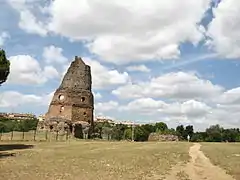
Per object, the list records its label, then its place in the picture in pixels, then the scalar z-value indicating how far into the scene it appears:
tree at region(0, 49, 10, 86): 21.99
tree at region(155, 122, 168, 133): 75.18
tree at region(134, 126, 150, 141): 61.84
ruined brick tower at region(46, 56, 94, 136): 44.80
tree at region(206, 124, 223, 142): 67.29
